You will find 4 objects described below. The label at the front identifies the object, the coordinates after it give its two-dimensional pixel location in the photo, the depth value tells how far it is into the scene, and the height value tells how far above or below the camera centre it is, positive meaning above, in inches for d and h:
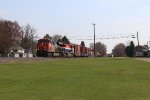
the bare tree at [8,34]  4340.3 +349.1
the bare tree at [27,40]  6042.8 +347.7
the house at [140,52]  5412.4 +151.3
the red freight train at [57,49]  3051.4 +113.3
